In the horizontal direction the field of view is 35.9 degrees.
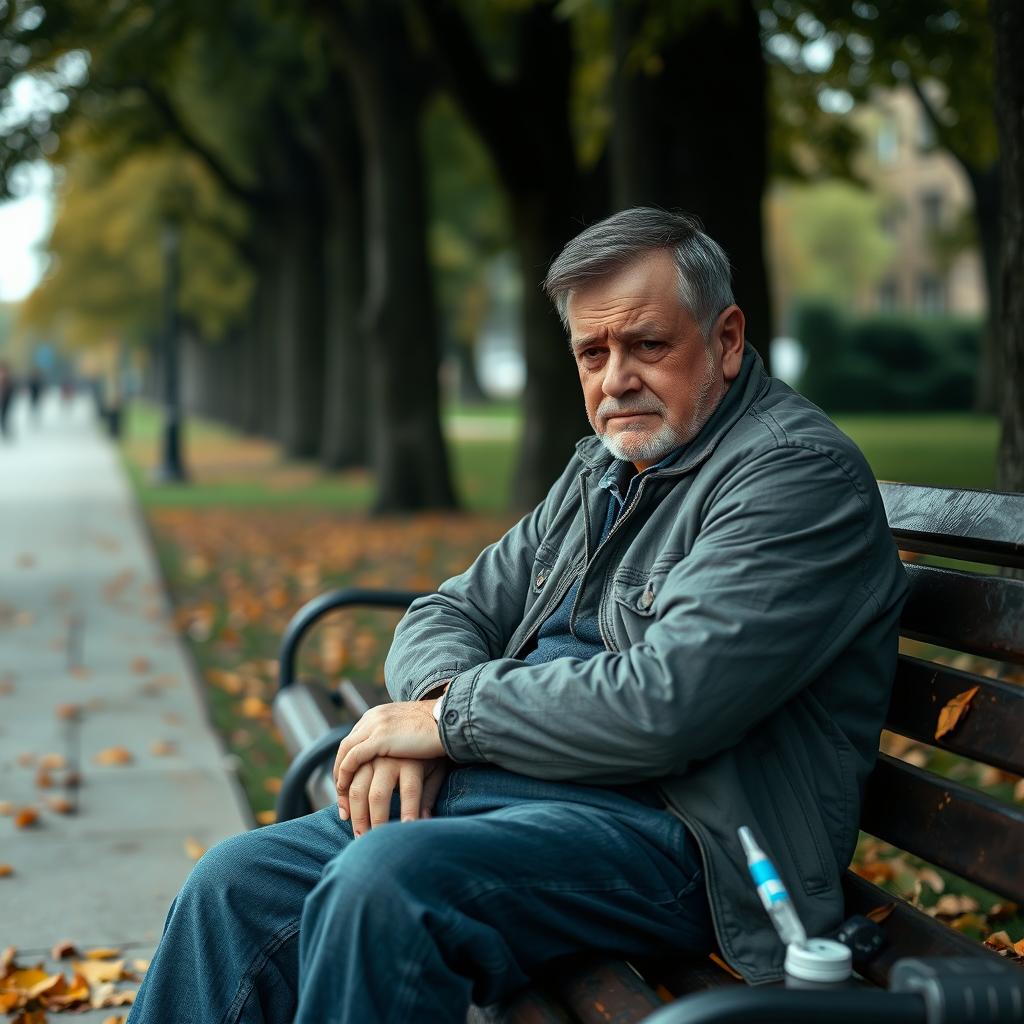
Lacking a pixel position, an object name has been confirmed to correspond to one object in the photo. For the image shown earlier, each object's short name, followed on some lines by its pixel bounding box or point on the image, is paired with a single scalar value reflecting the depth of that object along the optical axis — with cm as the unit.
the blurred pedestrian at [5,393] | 3819
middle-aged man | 233
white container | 214
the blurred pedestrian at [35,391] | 5738
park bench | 239
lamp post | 2238
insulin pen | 221
